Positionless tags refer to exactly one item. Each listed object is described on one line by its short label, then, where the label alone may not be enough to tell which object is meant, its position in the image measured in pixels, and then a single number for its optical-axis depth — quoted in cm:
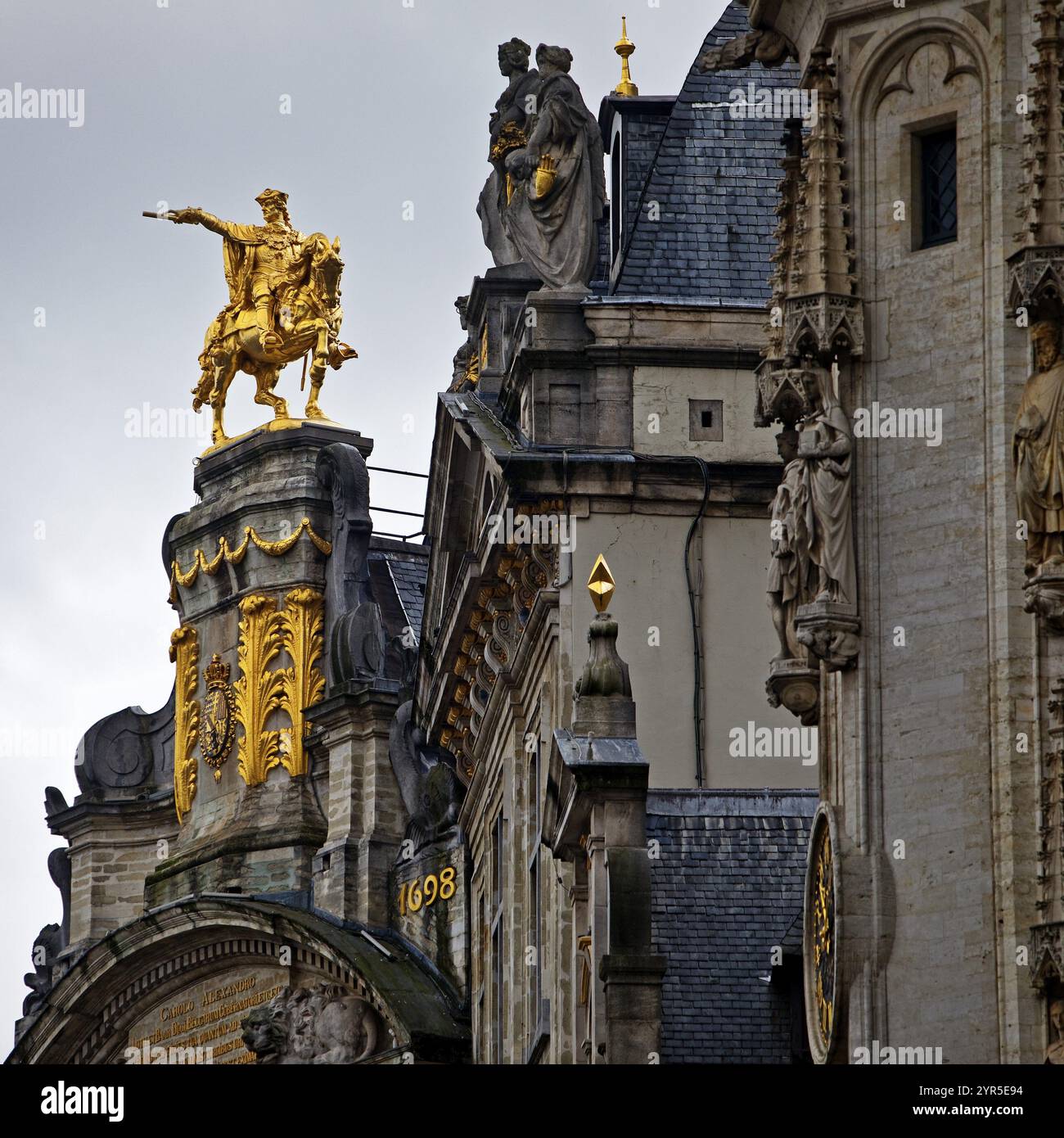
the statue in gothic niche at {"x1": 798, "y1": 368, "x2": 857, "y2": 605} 2664
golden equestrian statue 6506
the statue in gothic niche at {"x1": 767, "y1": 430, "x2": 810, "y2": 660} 2691
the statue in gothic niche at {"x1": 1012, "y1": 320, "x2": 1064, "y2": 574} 2516
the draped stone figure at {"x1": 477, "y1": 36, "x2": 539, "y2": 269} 4541
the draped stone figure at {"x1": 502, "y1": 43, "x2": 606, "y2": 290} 4400
